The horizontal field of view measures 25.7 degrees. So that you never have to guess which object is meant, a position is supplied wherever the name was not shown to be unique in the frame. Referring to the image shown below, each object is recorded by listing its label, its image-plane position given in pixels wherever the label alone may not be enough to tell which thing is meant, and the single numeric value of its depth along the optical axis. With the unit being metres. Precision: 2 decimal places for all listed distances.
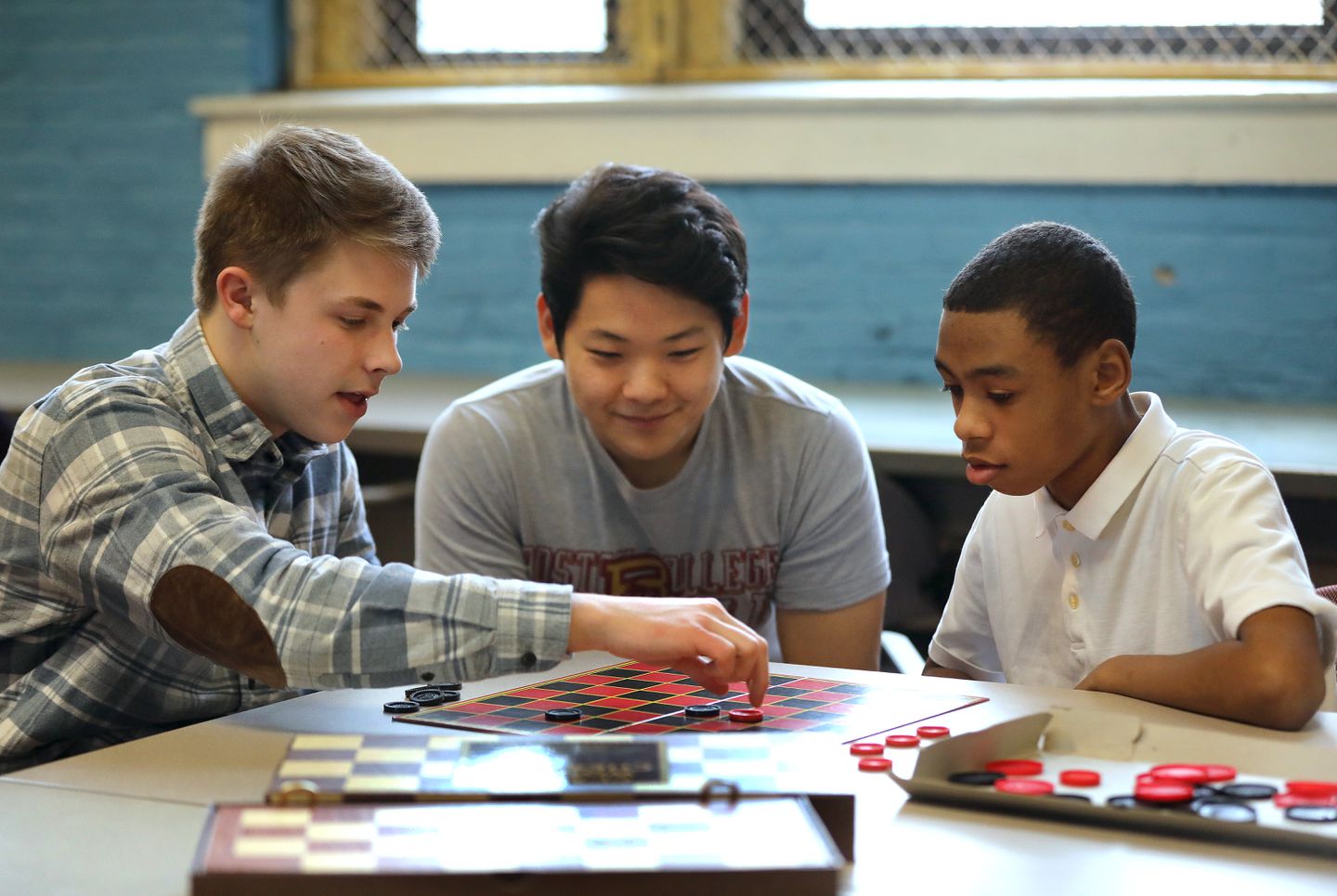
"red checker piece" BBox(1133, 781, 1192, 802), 2.23
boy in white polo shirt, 2.73
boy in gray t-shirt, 3.04
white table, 2.15
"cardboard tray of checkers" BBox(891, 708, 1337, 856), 2.20
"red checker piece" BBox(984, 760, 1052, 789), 2.33
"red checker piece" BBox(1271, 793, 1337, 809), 2.24
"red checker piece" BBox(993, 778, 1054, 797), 2.26
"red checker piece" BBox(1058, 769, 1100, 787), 2.29
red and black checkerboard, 2.49
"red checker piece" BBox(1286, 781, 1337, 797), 2.26
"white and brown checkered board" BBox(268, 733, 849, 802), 2.15
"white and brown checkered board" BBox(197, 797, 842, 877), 2.05
